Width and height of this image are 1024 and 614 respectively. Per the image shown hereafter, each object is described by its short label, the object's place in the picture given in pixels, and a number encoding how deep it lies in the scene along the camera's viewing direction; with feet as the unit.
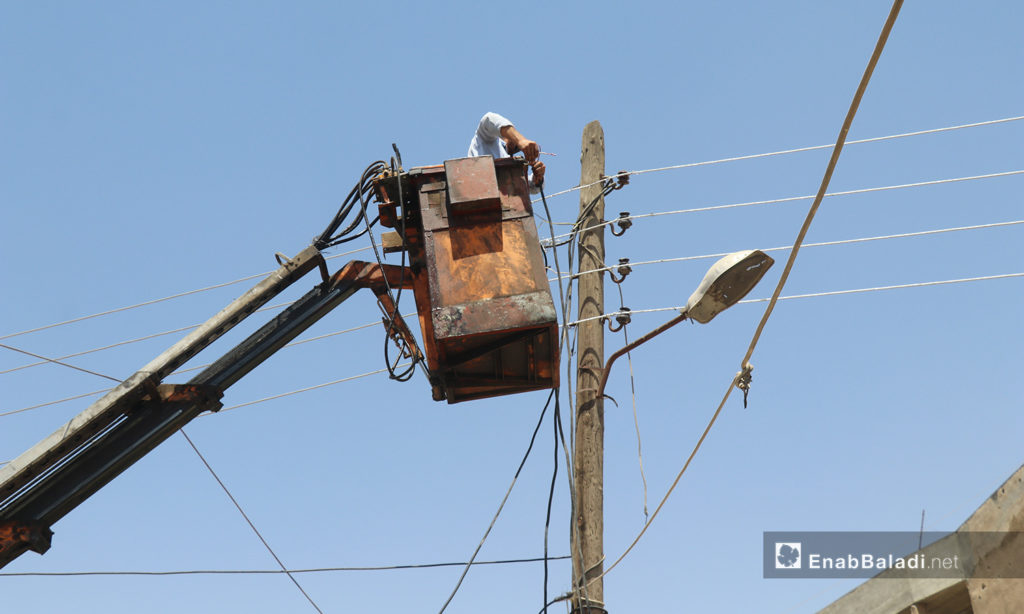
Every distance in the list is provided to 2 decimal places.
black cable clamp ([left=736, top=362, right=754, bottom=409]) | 20.28
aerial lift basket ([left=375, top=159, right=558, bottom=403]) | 19.44
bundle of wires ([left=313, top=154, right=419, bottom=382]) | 22.31
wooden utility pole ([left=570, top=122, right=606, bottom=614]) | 23.22
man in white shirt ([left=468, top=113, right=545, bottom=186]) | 21.81
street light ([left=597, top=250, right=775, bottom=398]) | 19.76
